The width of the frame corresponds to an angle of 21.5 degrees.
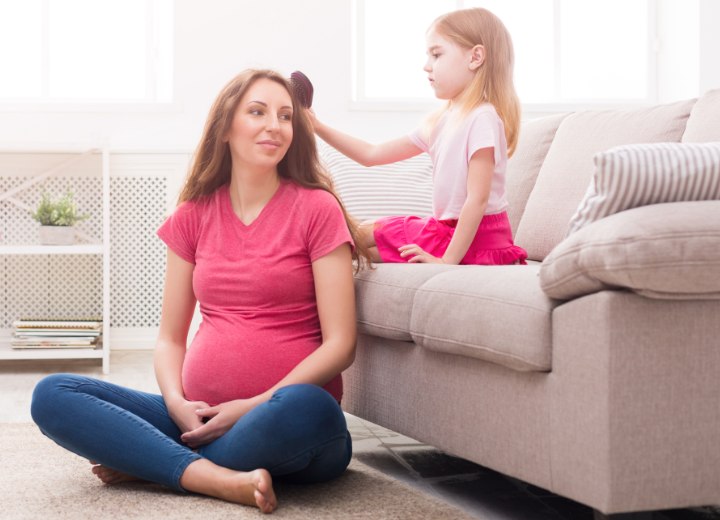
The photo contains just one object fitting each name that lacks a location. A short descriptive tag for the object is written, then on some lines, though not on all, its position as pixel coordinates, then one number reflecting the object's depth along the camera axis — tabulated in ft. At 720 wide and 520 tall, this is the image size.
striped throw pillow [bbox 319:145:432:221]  15.45
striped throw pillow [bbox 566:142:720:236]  11.46
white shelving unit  18.28
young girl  13.66
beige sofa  11.22
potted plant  18.61
